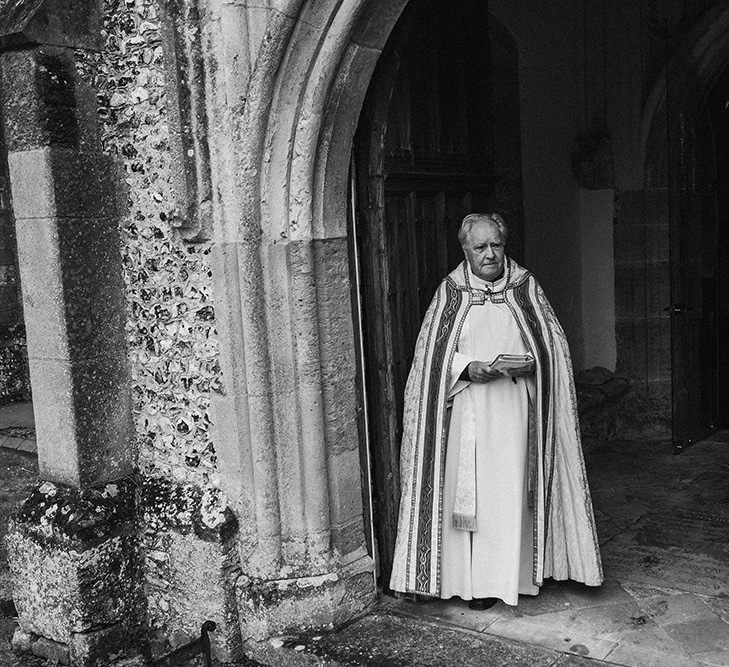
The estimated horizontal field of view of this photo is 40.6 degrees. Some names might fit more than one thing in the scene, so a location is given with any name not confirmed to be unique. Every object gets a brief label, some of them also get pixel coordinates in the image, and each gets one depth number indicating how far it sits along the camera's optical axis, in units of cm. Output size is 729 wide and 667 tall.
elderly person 412
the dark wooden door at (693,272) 640
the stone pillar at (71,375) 404
